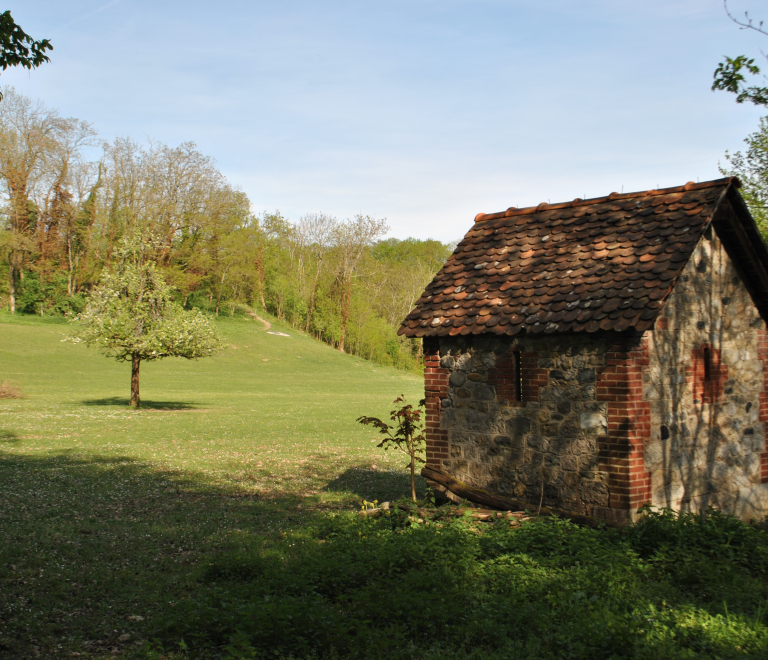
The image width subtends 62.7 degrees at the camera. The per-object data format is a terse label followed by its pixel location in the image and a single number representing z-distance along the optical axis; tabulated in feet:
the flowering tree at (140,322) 89.15
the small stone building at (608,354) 29.35
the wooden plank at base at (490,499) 29.27
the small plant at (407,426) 35.63
